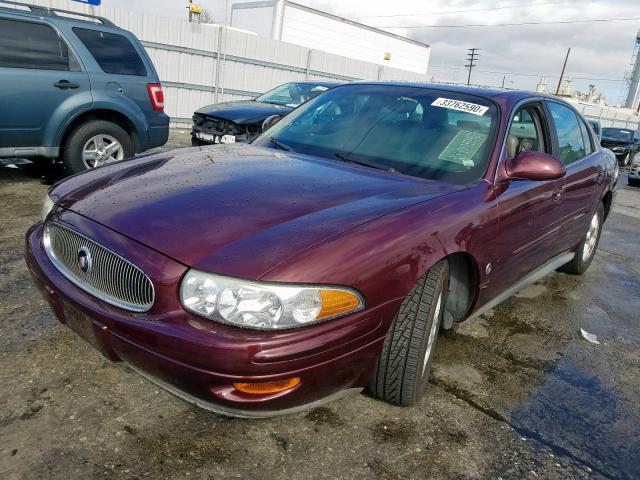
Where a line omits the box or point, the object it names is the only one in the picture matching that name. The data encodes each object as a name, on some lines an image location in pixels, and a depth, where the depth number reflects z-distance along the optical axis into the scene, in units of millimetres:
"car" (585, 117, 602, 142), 10455
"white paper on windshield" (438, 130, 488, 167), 2781
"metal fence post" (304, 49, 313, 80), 15842
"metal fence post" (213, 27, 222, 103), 13183
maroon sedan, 1738
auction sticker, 2982
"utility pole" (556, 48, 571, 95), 58700
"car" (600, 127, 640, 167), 17125
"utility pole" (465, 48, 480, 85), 64062
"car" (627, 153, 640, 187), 12602
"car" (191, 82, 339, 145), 7637
